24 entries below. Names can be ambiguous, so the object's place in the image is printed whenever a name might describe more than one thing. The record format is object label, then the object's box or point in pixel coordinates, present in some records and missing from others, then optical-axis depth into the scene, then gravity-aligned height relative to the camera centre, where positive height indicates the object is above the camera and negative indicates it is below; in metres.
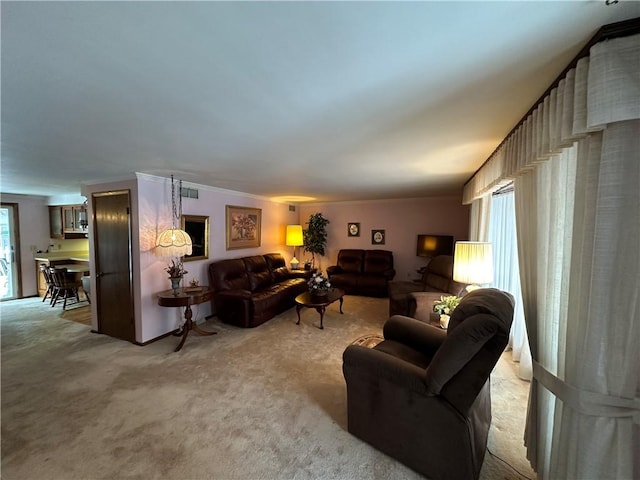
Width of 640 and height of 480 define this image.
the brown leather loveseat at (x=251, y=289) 3.99 -1.11
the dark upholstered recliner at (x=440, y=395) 1.44 -1.06
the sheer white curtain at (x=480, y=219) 3.24 +0.16
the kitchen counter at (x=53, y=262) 5.67 -0.81
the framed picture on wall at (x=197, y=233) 4.03 -0.10
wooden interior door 3.46 -0.54
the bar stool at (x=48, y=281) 5.07 -1.10
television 5.64 -0.35
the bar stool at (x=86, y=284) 4.65 -1.06
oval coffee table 3.96 -1.15
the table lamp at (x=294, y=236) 6.22 -0.19
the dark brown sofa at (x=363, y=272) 5.77 -1.05
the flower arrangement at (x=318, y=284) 4.33 -0.95
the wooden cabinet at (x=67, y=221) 5.80 +0.11
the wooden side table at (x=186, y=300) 3.27 -0.95
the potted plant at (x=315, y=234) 6.74 -0.16
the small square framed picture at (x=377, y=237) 6.52 -0.20
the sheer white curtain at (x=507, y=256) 2.95 -0.32
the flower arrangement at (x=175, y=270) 3.49 -0.60
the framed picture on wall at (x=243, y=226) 4.83 +0.03
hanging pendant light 3.28 -0.22
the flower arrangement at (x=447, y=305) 2.60 -0.78
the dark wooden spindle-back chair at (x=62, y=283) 4.88 -1.12
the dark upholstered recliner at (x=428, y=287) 3.60 -0.97
